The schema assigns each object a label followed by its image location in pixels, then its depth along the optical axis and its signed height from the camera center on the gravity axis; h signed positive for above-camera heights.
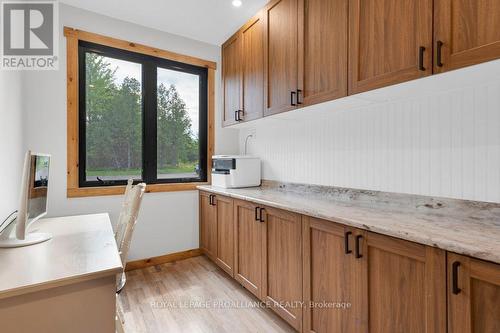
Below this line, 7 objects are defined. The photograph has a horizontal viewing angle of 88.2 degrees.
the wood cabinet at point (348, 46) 1.14 +0.70
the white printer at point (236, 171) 2.75 -0.06
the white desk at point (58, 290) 0.92 -0.47
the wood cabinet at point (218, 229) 2.49 -0.67
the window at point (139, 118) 2.59 +0.54
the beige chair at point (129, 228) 1.54 -0.37
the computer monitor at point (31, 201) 1.20 -0.18
